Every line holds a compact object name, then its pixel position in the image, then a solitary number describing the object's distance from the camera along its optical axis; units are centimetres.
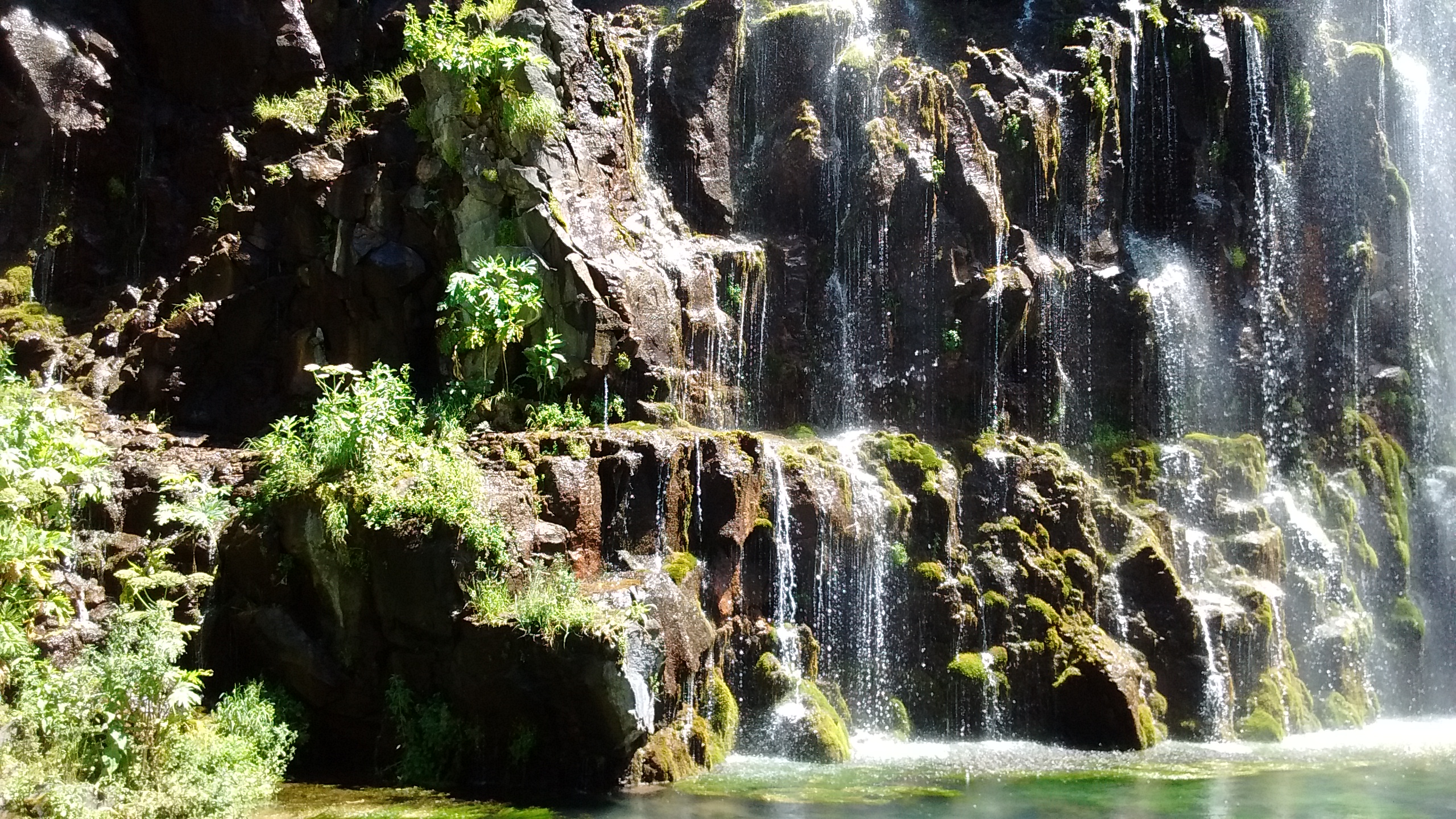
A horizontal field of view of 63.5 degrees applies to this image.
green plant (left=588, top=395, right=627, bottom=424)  1641
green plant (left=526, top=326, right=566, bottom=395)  1600
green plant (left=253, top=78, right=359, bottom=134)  1973
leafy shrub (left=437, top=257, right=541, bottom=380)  1581
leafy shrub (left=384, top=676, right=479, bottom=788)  1260
